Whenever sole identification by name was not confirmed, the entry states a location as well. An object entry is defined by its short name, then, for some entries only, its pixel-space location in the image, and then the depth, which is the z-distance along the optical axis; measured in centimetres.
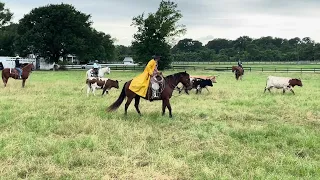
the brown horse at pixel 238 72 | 2980
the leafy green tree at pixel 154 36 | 5094
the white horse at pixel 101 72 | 2106
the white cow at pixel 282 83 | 1839
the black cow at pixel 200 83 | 1891
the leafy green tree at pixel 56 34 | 5231
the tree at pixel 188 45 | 14185
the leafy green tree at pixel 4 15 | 7094
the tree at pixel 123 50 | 14450
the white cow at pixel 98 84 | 1781
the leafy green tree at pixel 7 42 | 6400
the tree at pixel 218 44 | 15112
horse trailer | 5179
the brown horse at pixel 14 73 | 2156
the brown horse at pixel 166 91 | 1160
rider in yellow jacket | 1142
